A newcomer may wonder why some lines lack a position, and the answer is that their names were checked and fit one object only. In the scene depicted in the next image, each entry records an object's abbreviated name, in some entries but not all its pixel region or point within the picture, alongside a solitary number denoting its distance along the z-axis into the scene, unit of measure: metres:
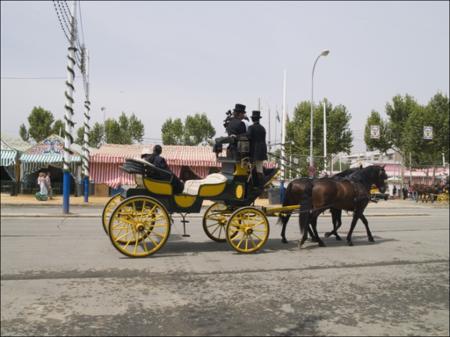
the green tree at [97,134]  62.29
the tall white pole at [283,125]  27.38
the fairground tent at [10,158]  26.28
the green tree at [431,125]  39.28
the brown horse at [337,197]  8.45
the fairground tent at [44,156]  26.30
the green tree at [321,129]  49.12
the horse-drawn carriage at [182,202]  7.04
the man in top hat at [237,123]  7.86
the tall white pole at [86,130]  20.83
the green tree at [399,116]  41.56
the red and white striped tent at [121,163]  27.31
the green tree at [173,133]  63.31
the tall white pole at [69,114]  14.48
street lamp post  24.58
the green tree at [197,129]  63.47
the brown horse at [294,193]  8.85
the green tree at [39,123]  53.91
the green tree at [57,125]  56.85
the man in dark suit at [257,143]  7.74
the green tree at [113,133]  60.39
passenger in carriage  7.95
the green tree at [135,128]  62.16
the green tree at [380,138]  43.94
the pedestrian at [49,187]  21.51
